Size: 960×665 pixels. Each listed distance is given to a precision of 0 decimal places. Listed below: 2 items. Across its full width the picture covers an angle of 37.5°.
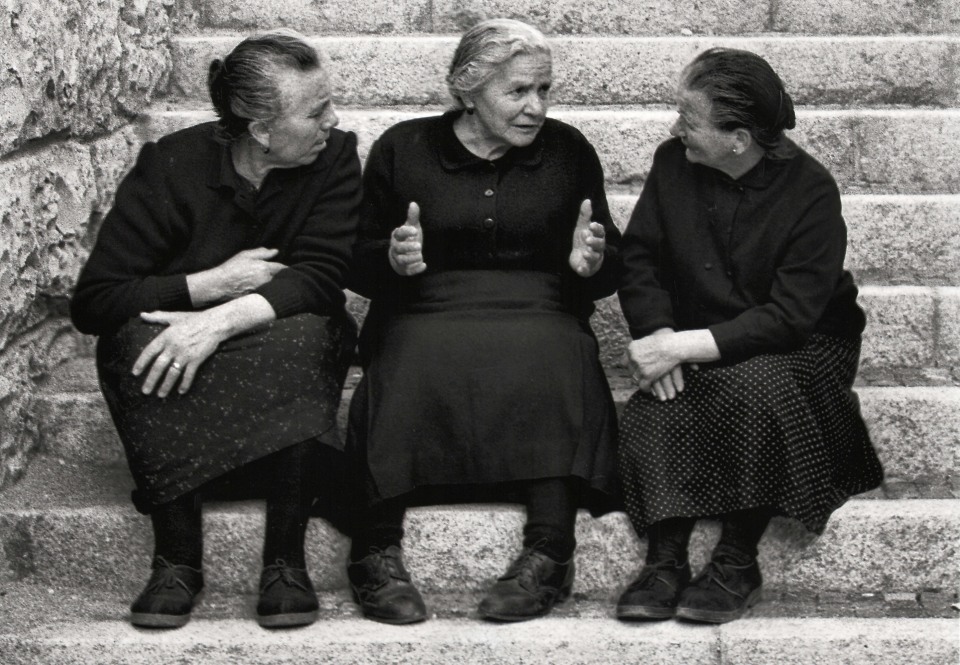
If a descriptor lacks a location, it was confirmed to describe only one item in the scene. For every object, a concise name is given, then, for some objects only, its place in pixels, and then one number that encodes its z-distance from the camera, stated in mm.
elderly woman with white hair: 3625
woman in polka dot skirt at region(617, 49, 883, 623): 3549
